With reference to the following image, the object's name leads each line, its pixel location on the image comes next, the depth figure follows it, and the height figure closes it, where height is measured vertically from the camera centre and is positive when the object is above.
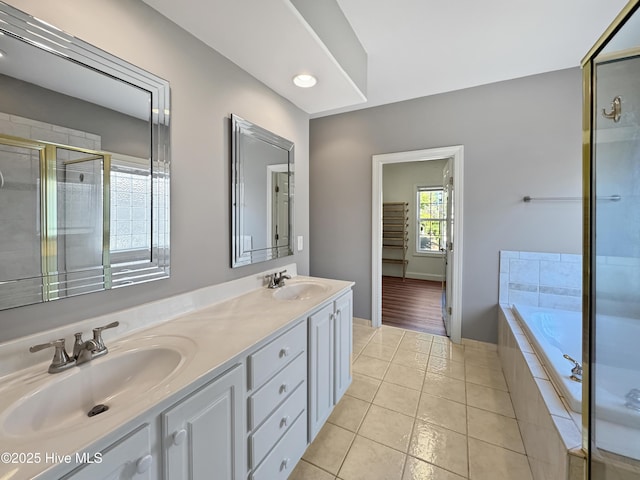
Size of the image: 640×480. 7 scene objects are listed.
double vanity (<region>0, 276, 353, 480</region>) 0.61 -0.48
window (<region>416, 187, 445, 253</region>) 5.68 +0.43
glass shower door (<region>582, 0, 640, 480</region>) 1.01 -0.09
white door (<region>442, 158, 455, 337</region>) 2.88 -0.12
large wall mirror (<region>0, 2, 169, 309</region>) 0.86 +0.27
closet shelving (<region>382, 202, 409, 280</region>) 5.84 +0.11
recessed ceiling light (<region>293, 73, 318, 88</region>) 1.81 +1.10
